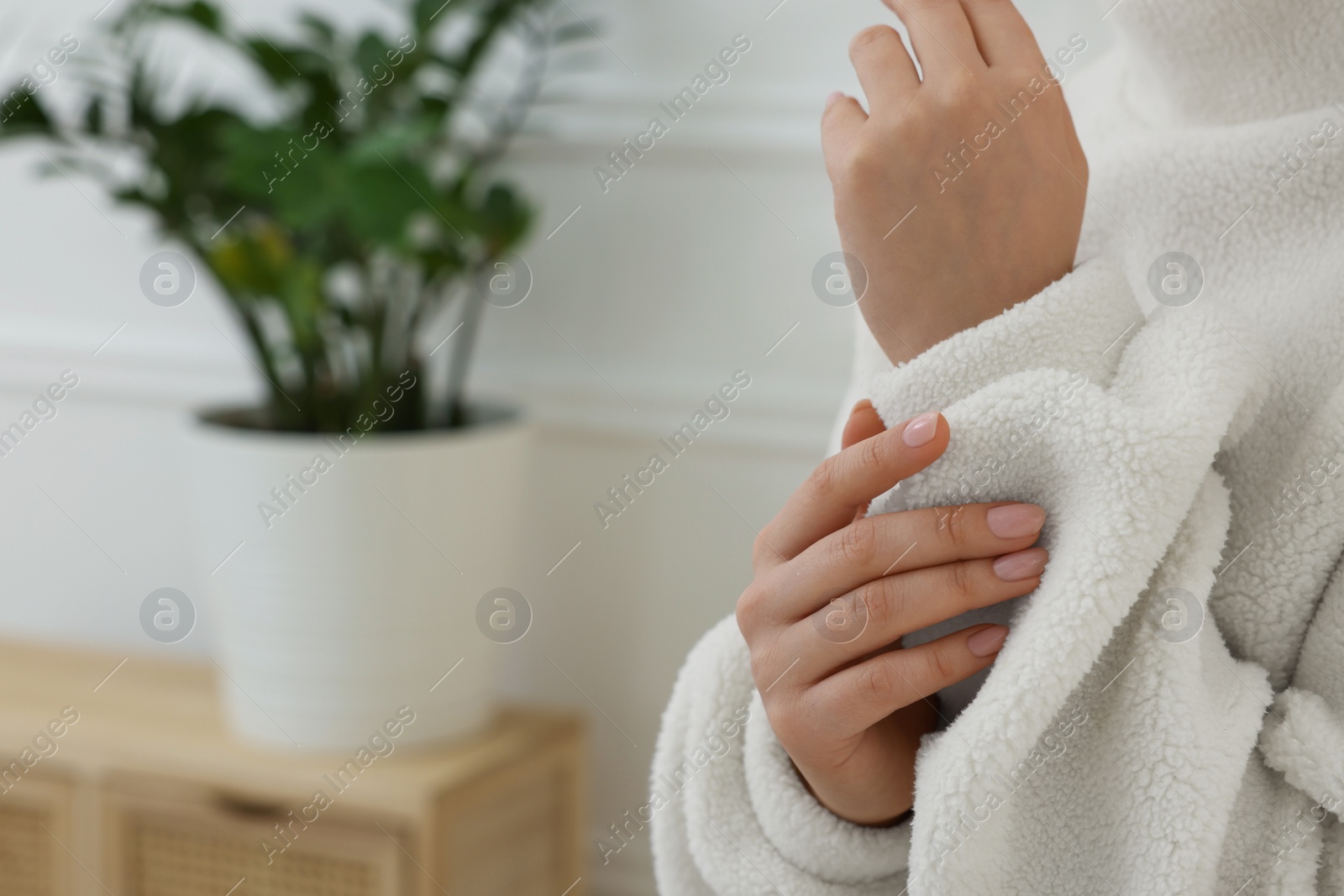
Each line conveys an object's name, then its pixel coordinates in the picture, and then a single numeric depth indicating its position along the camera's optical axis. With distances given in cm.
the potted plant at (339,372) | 166
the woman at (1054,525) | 111
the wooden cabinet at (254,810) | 168
